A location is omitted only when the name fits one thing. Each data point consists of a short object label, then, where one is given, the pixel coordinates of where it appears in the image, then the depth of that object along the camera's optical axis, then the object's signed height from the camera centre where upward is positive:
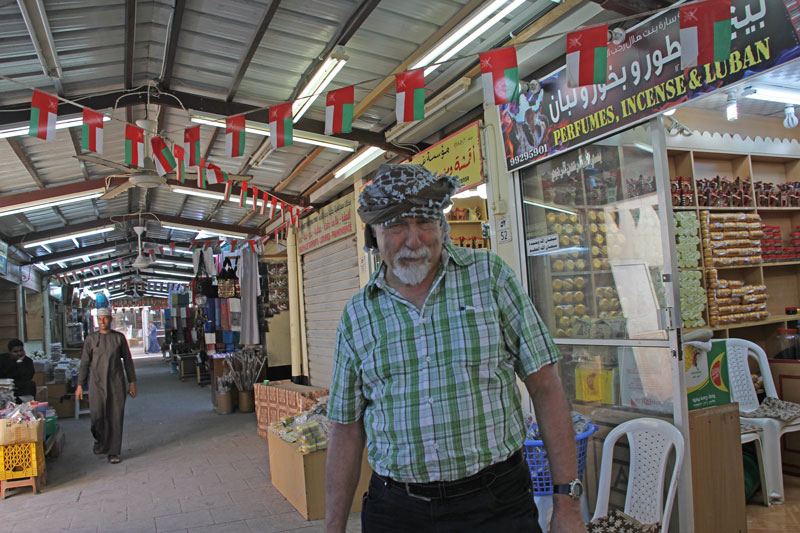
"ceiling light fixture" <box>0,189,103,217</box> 8.00 +1.70
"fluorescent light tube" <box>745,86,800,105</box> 4.71 +1.53
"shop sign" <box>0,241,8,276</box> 10.57 +1.22
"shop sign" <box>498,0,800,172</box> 2.54 +1.13
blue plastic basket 2.66 -0.84
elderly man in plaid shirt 1.46 -0.22
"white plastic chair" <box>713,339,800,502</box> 3.95 -0.94
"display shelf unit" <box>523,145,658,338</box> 3.62 +0.43
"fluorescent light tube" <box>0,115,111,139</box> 5.10 +1.82
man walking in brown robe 6.68 -0.79
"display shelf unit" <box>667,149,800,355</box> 5.00 +0.61
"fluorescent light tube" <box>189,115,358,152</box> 5.68 +1.77
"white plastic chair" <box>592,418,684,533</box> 3.13 -1.05
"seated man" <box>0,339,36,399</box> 7.64 -0.65
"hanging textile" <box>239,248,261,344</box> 10.41 +0.24
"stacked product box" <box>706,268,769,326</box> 4.72 -0.21
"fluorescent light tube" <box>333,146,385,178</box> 6.21 +1.61
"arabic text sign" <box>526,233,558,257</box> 4.20 +0.34
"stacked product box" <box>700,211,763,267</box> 4.78 +0.34
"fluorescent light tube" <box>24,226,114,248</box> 11.46 +1.67
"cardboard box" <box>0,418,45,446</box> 5.31 -1.04
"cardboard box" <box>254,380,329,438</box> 6.37 -1.14
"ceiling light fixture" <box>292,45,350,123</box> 4.16 +1.81
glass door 3.31 +0.08
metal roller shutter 7.97 +0.14
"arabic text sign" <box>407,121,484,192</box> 4.79 +1.26
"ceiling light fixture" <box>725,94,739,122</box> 4.60 +1.38
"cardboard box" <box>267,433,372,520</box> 4.32 -1.40
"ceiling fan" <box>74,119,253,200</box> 5.81 +1.61
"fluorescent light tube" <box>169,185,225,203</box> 8.73 +1.86
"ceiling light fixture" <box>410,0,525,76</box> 3.52 +1.76
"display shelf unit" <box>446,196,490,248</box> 6.05 +0.80
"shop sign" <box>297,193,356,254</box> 7.74 +1.18
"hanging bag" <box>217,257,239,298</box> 10.97 +0.50
